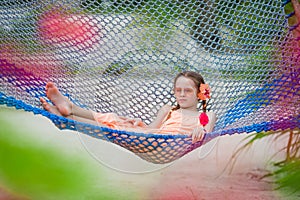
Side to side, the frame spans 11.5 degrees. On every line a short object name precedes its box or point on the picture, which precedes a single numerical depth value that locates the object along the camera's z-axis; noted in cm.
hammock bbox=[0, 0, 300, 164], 837
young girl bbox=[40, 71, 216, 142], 807
